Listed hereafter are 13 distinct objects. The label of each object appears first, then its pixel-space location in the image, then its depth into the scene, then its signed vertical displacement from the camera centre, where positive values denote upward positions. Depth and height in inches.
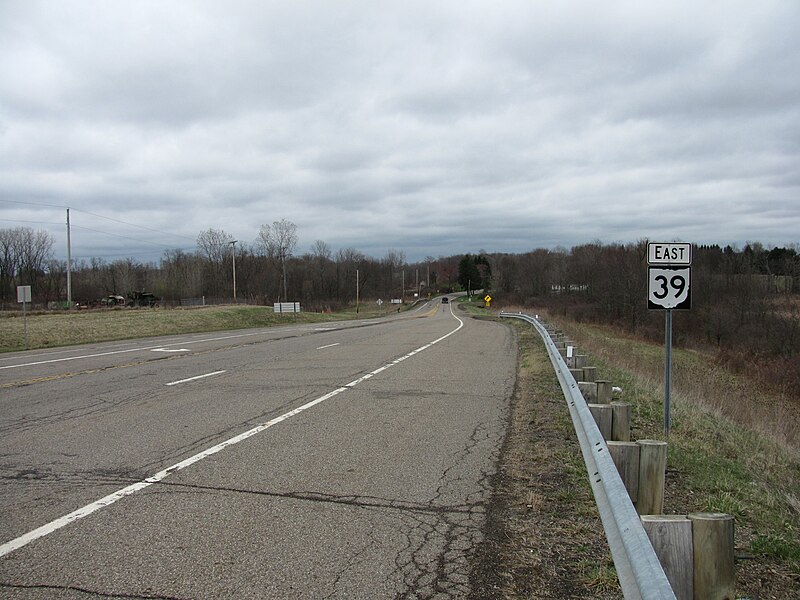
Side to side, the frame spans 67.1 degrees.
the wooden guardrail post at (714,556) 114.8 -52.9
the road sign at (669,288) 319.0 -3.9
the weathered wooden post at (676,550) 116.4 -52.2
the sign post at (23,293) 1043.3 -15.0
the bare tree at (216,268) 4685.0 +120.5
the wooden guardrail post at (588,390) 277.0 -50.5
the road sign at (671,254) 319.6 +14.1
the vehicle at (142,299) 2847.0 -73.5
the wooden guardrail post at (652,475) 165.6 -53.8
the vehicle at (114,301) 2910.2 -82.8
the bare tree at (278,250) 4478.3 +244.7
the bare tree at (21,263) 3983.8 +145.4
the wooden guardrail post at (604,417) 220.5 -50.2
